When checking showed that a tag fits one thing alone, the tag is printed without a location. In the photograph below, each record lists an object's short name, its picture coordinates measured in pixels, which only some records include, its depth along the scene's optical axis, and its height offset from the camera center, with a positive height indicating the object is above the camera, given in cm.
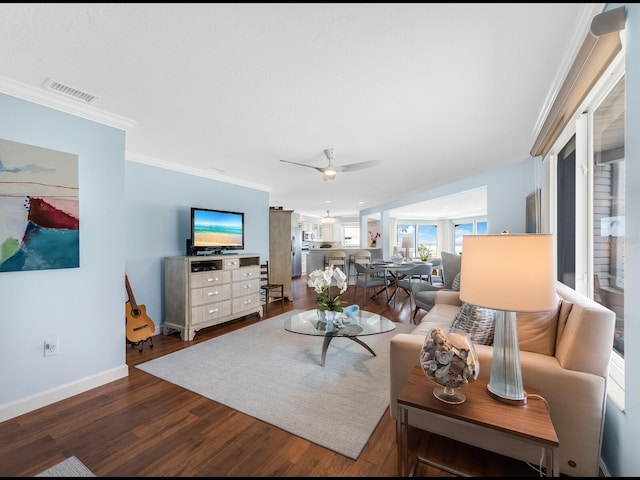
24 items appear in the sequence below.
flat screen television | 391 +11
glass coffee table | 261 -88
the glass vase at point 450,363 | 126 -57
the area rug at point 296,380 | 185 -123
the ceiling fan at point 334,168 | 306 +78
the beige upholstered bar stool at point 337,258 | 725 -54
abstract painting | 192 +22
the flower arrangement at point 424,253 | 720 -43
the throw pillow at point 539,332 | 162 -56
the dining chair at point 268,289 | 502 -96
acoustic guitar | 306 -94
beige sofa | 131 -69
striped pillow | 186 -60
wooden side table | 107 -75
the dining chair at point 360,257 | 688 -50
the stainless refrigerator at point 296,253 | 968 -55
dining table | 526 -57
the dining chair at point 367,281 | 548 -86
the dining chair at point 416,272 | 505 -62
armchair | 386 -77
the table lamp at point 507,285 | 118 -21
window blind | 125 +97
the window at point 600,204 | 173 +24
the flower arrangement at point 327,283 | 279 -45
